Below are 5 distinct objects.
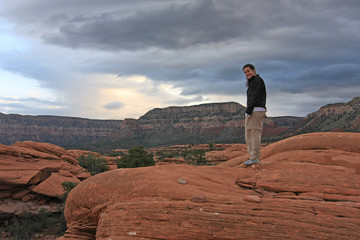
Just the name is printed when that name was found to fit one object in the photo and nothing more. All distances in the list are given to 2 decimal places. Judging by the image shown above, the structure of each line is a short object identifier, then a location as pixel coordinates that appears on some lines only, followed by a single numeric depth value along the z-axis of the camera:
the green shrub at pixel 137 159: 31.05
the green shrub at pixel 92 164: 36.62
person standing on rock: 8.18
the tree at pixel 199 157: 36.84
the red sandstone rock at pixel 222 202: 5.05
